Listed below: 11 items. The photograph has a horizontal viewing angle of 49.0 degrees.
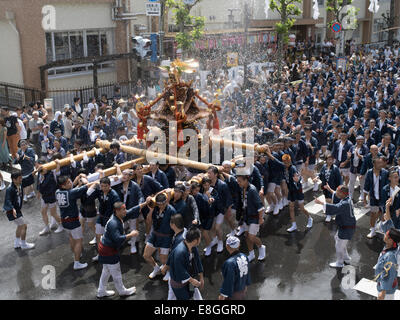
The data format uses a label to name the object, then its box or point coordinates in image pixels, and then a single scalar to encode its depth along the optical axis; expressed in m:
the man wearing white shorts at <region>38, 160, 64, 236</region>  8.87
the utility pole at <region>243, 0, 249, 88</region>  18.58
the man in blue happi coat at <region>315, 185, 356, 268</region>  7.29
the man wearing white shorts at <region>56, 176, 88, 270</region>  7.54
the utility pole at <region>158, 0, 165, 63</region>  15.95
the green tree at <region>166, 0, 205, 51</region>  20.91
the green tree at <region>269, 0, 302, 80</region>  22.49
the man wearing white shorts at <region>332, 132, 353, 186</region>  10.19
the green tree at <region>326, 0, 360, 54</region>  28.66
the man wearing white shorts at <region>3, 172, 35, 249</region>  8.18
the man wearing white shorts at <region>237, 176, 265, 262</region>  7.58
